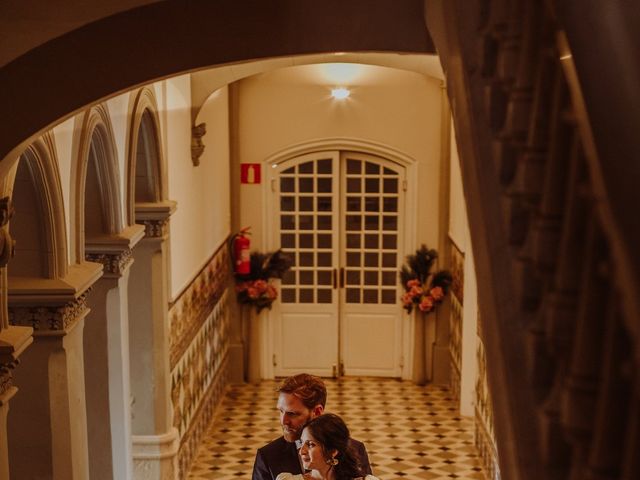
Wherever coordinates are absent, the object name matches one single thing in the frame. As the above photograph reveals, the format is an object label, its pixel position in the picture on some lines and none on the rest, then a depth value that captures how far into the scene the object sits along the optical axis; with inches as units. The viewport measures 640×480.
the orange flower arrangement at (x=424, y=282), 514.6
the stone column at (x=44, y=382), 214.4
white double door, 529.3
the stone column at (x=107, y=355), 273.7
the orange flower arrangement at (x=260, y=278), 516.7
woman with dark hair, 179.3
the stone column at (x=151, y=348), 343.6
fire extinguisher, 511.8
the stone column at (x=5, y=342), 174.6
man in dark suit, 193.2
